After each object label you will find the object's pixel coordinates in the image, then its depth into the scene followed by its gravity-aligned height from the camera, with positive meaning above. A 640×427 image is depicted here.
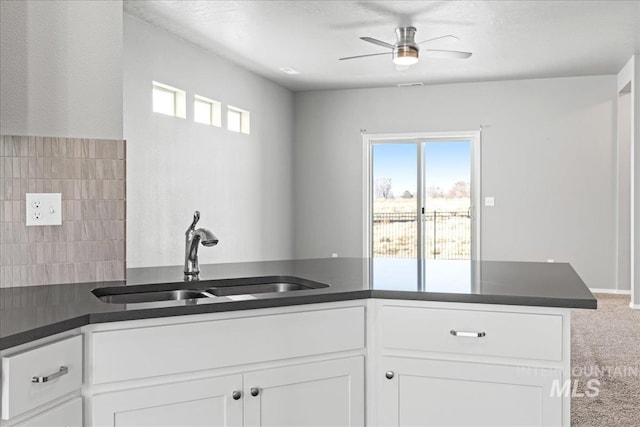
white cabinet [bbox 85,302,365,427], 1.64 -0.46
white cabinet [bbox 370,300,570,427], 1.83 -0.47
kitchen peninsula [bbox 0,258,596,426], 1.63 -0.41
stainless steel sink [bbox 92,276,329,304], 2.09 -0.28
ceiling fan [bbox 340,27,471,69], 5.36 +1.42
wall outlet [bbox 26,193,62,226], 2.08 +0.00
